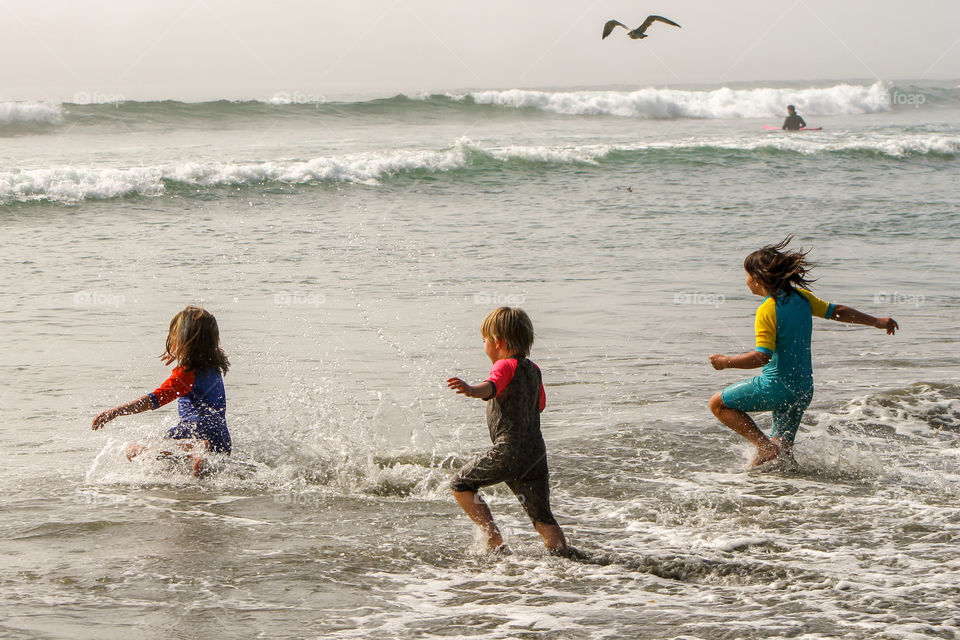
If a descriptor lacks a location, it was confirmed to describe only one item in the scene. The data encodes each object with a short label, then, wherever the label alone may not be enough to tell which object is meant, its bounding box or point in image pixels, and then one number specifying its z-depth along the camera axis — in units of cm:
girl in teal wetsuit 1100
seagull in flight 2142
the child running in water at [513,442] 870
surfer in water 7006
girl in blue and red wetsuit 1081
